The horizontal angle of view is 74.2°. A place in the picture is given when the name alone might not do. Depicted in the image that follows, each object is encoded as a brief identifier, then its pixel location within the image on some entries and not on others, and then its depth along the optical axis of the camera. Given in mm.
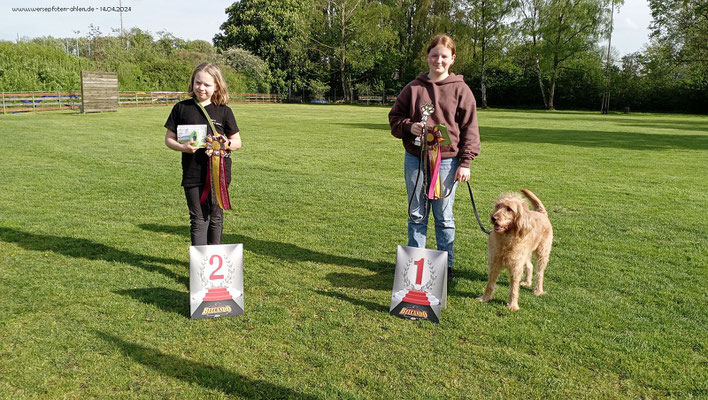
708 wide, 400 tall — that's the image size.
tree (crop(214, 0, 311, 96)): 55594
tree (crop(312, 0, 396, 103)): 52688
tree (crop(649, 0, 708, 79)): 31453
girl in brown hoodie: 4078
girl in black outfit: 4074
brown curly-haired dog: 3854
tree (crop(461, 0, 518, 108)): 48875
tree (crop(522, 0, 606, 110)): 48125
